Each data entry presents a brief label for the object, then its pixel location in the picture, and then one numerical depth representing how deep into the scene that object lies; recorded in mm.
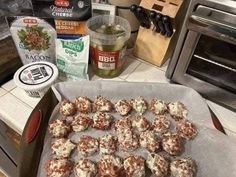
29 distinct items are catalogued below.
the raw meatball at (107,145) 647
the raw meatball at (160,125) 694
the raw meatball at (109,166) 608
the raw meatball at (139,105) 728
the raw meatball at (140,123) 696
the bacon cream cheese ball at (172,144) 643
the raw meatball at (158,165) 607
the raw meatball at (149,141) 653
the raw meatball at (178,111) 714
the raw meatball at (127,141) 660
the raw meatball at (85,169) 598
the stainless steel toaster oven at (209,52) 555
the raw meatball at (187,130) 669
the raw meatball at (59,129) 660
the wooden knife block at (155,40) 760
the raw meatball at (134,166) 606
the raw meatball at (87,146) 642
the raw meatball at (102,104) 715
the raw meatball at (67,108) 701
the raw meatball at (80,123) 685
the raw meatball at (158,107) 722
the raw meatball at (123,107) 720
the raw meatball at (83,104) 713
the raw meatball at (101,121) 687
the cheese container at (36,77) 704
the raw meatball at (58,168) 593
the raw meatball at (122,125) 684
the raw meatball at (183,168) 599
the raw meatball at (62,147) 635
